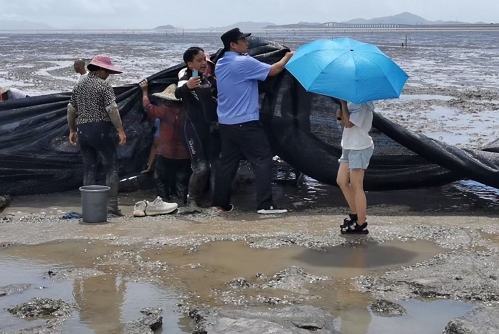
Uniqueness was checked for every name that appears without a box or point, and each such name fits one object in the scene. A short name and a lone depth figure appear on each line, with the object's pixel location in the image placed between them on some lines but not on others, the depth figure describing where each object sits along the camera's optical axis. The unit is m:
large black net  7.99
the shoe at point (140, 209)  7.69
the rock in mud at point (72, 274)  5.61
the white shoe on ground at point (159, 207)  7.72
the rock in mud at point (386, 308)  4.95
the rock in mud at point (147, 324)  4.64
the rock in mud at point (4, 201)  8.27
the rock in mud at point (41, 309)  4.89
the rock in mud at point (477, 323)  4.46
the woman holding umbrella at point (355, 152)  6.41
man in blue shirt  7.42
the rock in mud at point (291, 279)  5.39
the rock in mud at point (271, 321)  4.49
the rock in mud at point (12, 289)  5.27
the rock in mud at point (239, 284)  5.40
